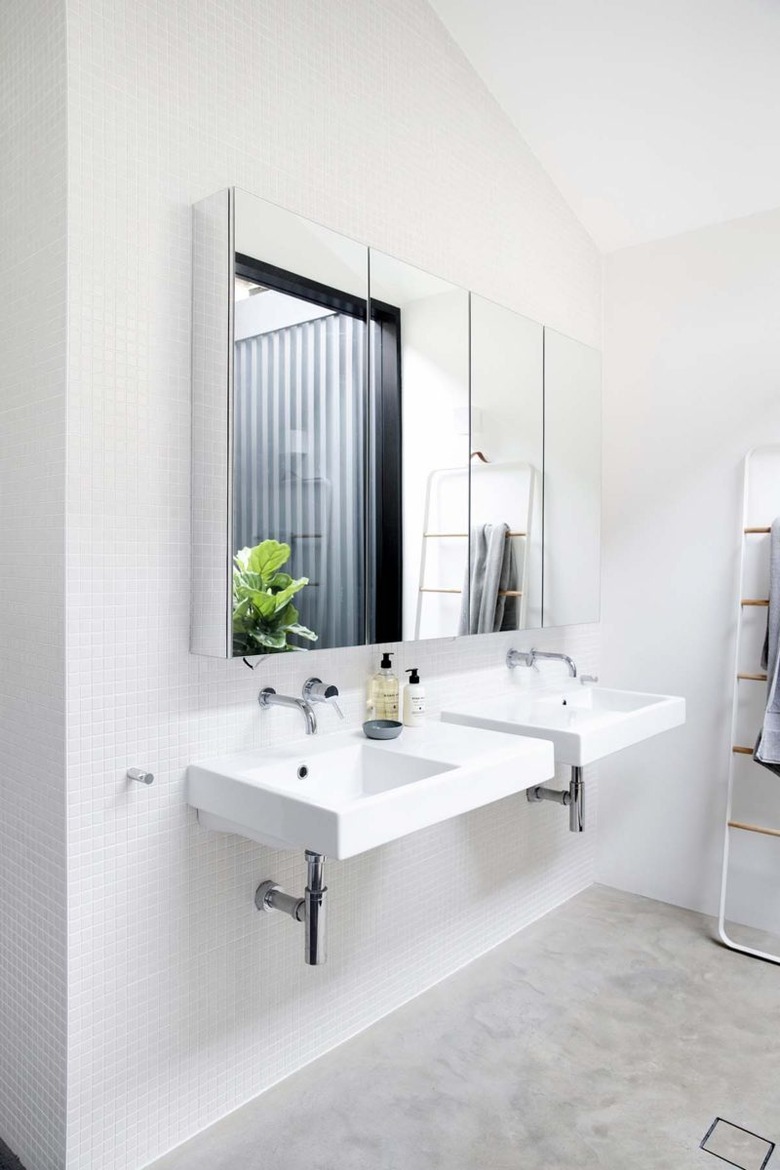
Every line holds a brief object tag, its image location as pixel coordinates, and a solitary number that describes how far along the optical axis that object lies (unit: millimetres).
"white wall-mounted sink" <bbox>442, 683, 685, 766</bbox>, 2389
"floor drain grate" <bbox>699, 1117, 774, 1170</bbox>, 1839
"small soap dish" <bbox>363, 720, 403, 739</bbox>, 2170
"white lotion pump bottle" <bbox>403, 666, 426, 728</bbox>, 2332
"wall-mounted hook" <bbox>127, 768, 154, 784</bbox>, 1743
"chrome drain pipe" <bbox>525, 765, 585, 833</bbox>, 2756
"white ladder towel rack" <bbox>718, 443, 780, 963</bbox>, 2939
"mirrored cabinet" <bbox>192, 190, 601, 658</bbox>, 1853
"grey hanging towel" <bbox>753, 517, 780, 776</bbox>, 2725
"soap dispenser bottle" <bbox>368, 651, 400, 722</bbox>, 2279
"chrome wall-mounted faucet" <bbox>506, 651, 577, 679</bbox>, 2916
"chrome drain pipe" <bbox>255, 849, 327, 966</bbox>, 1794
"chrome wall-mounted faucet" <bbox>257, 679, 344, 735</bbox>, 1991
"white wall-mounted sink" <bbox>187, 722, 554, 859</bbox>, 1622
